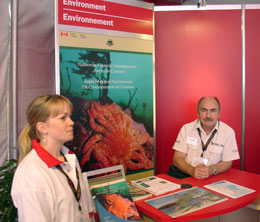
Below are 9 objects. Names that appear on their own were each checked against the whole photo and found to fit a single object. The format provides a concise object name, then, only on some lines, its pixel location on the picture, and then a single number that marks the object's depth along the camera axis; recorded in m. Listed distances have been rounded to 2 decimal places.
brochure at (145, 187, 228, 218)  1.84
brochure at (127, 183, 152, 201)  2.07
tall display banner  2.81
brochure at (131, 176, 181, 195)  2.19
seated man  2.90
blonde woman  1.38
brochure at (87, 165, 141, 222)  1.77
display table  1.78
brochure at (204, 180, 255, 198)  2.14
